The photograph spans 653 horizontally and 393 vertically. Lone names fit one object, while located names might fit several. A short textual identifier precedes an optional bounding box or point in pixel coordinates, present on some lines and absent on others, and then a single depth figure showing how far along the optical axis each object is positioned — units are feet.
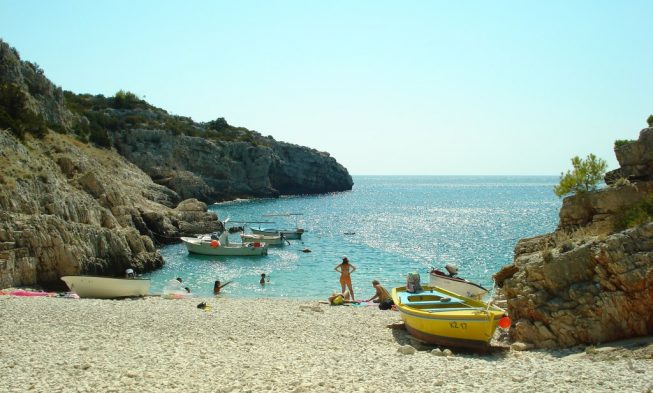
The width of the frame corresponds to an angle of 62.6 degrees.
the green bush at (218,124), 450.66
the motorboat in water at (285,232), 194.14
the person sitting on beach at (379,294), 79.72
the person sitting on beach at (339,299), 78.12
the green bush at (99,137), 246.68
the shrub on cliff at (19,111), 142.68
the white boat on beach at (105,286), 82.94
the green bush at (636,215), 49.39
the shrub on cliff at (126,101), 387.43
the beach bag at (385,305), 73.72
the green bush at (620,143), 60.63
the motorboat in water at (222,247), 153.38
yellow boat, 48.08
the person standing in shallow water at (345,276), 83.25
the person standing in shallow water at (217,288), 98.53
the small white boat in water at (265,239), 179.11
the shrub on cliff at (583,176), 60.18
